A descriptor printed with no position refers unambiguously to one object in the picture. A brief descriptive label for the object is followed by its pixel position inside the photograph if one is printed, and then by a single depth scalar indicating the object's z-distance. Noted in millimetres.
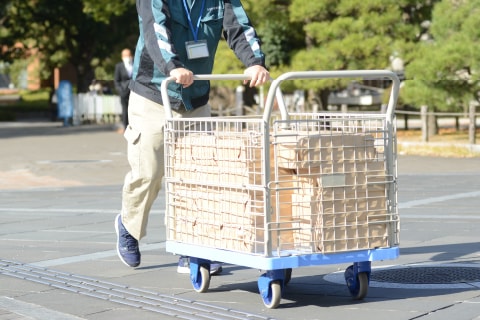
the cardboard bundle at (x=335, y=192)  9367
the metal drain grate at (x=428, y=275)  10602
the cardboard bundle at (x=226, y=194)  9353
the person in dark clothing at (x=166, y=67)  10568
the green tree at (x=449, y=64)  32691
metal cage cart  9284
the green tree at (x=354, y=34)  38489
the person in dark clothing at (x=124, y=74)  33491
